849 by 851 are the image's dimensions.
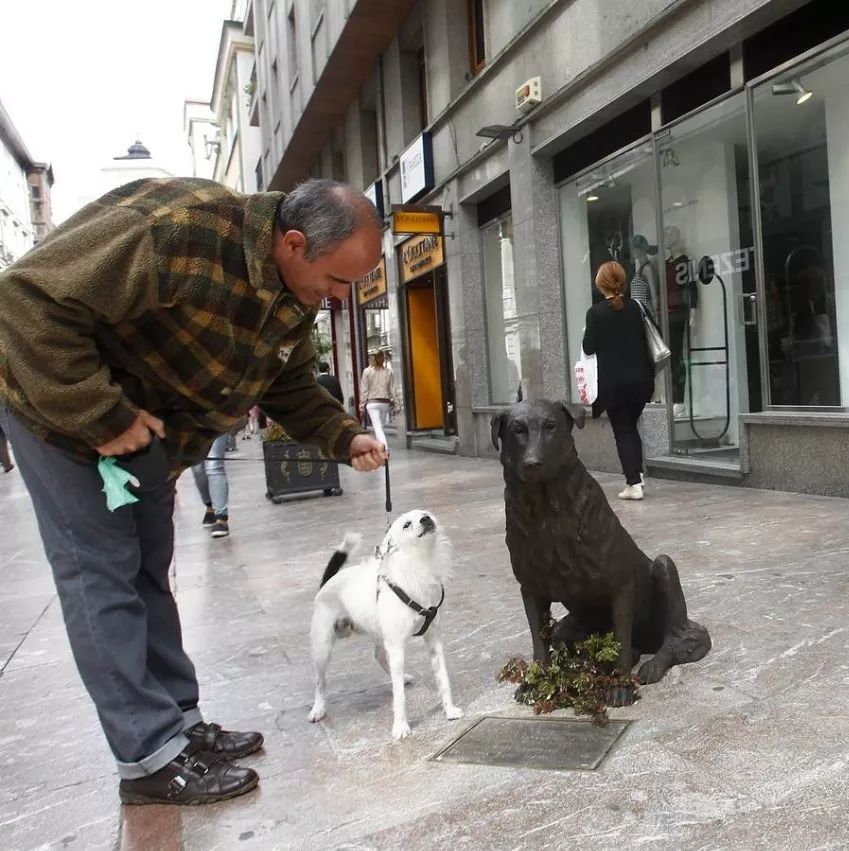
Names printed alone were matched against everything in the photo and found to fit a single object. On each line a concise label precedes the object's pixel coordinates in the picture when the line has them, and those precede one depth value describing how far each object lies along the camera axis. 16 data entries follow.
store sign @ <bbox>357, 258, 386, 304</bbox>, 17.18
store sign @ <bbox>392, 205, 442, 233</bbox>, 12.23
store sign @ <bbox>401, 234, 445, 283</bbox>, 13.69
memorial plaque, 2.53
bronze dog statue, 2.75
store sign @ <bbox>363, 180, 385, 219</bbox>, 16.09
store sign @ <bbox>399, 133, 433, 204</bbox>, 13.34
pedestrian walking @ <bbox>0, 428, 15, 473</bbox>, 17.24
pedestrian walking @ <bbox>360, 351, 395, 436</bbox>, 13.37
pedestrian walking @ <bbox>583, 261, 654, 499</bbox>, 7.06
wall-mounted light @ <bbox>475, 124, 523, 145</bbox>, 10.30
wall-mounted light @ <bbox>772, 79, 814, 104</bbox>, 6.96
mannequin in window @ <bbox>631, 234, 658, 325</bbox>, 8.83
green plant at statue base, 2.89
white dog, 2.81
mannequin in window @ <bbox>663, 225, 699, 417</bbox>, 8.59
